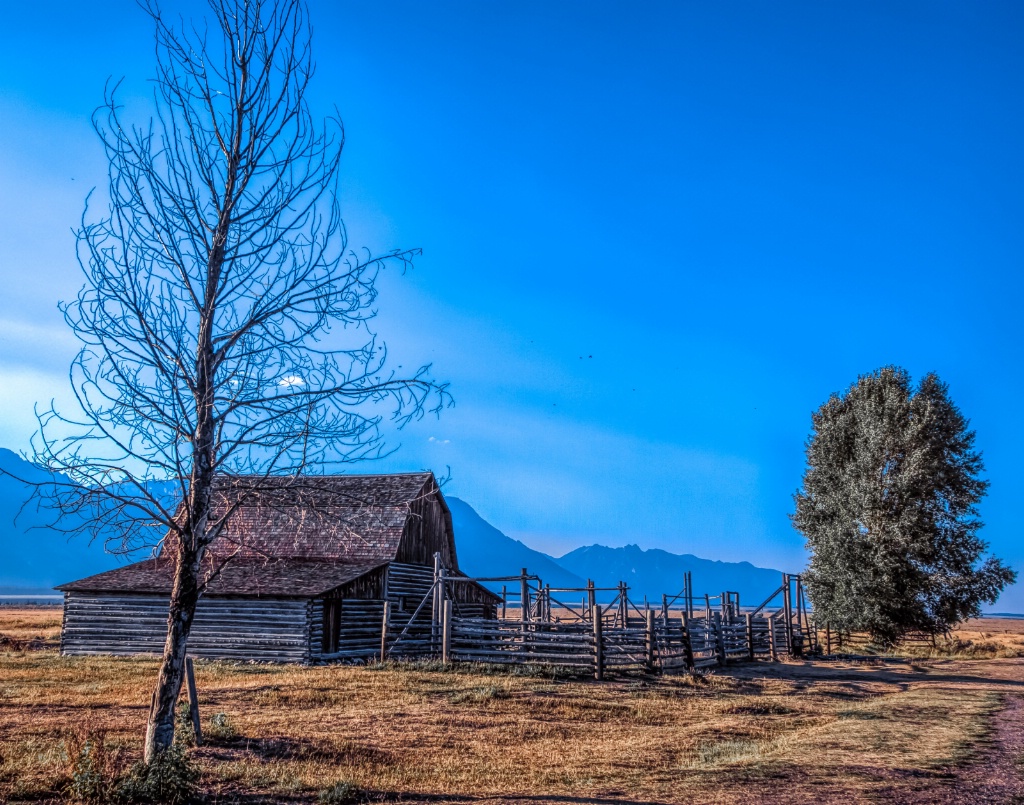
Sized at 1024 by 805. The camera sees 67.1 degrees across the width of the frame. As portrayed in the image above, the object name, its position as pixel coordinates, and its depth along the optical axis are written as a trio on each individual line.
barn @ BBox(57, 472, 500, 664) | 26.77
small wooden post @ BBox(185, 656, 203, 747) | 11.25
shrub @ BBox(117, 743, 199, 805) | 8.13
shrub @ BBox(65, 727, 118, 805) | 8.21
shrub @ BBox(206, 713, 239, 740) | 11.80
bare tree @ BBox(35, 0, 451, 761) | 8.72
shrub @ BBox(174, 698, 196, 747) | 11.21
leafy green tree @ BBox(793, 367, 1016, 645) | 31.55
